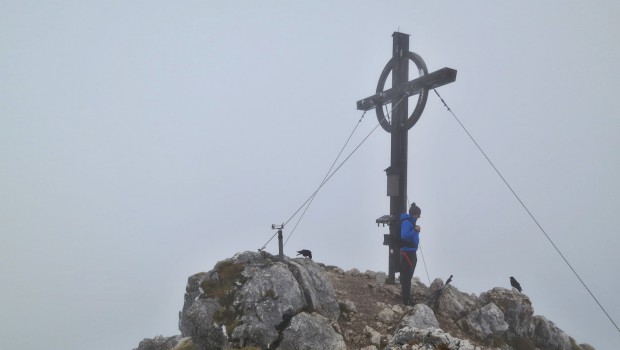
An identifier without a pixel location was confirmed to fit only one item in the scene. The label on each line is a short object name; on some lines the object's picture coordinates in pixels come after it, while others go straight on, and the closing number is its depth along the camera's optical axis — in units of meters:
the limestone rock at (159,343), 14.39
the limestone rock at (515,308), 12.48
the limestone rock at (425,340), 5.56
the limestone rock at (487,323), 11.85
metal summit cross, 14.34
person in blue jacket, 12.55
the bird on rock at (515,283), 13.59
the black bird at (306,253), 13.59
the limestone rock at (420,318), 10.70
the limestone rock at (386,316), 11.32
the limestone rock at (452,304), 12.53
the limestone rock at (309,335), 9.29
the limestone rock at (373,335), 10.09
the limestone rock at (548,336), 12.62
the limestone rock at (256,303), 9.47
